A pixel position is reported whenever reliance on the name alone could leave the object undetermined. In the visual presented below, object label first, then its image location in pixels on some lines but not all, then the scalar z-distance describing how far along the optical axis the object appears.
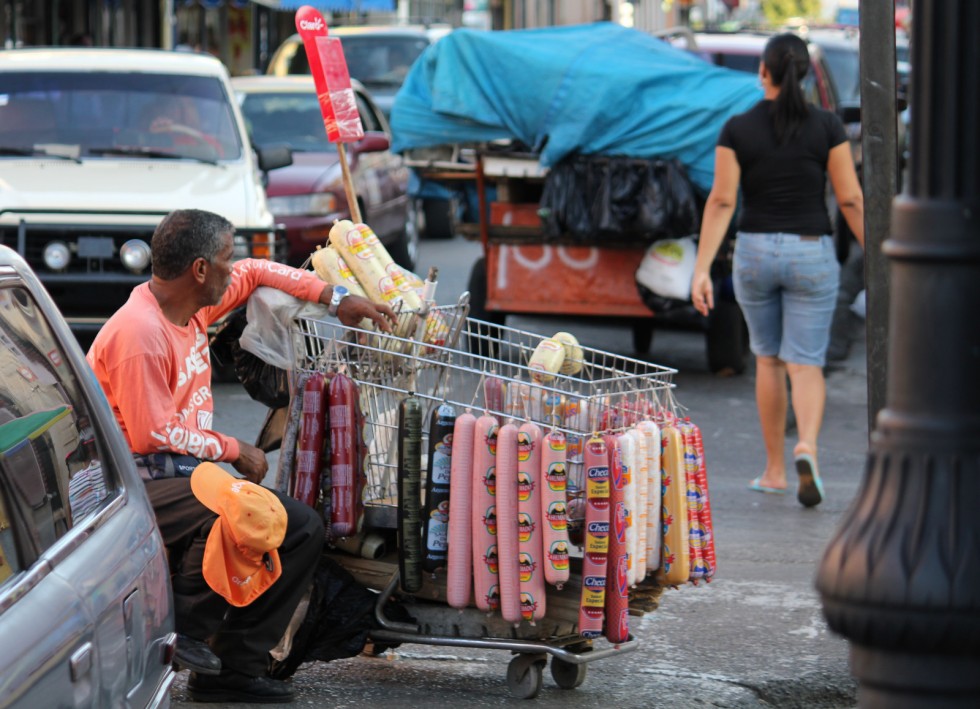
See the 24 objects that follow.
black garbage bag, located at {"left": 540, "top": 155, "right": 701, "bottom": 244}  19.03
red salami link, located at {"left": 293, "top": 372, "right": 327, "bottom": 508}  9.28
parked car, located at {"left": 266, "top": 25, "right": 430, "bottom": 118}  42.25
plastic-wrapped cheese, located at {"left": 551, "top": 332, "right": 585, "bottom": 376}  9.93
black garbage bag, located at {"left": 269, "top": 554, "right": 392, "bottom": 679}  9.44
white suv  18.73
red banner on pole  11.13
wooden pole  10.80
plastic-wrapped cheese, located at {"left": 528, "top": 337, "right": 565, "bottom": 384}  9.59
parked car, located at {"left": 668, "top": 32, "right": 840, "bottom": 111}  29.41
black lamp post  4.64
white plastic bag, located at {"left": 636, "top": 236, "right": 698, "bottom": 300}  19.45
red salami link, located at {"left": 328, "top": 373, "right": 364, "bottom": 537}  9.23
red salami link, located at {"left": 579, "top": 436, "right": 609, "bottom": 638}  8.77
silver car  5.45
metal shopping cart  9.17
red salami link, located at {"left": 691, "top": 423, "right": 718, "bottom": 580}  9.61
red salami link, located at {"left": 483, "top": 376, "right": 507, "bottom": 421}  9.17
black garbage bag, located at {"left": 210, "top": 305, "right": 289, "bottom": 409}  9.83
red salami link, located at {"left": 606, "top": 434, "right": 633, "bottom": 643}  8.84
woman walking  14.55
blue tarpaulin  19.50
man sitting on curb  8.62
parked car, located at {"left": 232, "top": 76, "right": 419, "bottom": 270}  24.37
